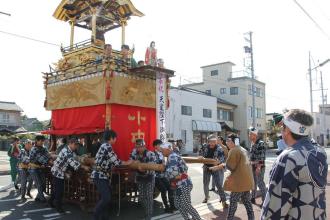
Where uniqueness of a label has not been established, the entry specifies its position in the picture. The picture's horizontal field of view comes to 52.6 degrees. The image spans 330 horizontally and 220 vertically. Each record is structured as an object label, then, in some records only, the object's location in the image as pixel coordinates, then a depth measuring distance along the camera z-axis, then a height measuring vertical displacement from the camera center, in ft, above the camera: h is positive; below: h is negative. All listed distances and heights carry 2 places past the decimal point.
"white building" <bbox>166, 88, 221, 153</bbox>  109.19 +5.57
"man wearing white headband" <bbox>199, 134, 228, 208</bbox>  30.30 -2.15
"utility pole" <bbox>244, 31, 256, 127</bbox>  106.24 +27.30
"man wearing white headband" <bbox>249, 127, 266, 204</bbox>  29.22 -2.45
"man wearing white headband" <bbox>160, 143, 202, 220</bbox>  18.92 -2.89
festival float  29.60 +3.96
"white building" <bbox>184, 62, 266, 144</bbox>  147.02 +19.90
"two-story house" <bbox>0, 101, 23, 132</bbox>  165.17 +9.08
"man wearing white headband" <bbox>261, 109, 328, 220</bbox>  8.65 -1.40
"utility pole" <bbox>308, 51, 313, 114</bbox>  95.35 +14.28
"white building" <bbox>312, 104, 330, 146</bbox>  212.72 +2.25
